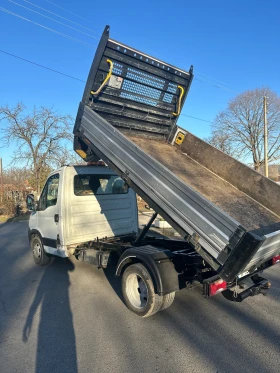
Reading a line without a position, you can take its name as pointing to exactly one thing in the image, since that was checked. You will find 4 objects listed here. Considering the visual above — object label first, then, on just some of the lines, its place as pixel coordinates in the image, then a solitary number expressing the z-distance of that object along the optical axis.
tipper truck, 3.12
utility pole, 24.26
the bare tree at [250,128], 39.50
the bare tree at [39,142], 22.83
